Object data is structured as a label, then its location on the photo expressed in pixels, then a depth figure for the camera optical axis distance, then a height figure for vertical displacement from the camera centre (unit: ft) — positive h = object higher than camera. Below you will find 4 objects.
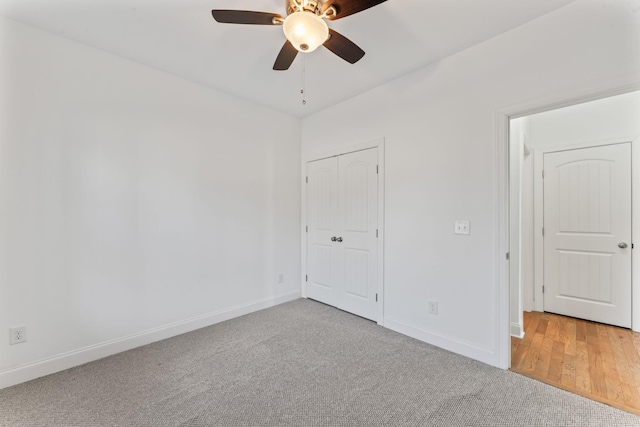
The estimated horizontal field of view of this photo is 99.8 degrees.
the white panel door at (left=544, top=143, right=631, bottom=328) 9.59 -0.54
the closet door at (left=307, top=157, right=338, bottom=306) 11.69 -0.45
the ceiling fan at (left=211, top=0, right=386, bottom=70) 4.84 +3.77
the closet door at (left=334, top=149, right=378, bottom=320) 10.14 -0.61
